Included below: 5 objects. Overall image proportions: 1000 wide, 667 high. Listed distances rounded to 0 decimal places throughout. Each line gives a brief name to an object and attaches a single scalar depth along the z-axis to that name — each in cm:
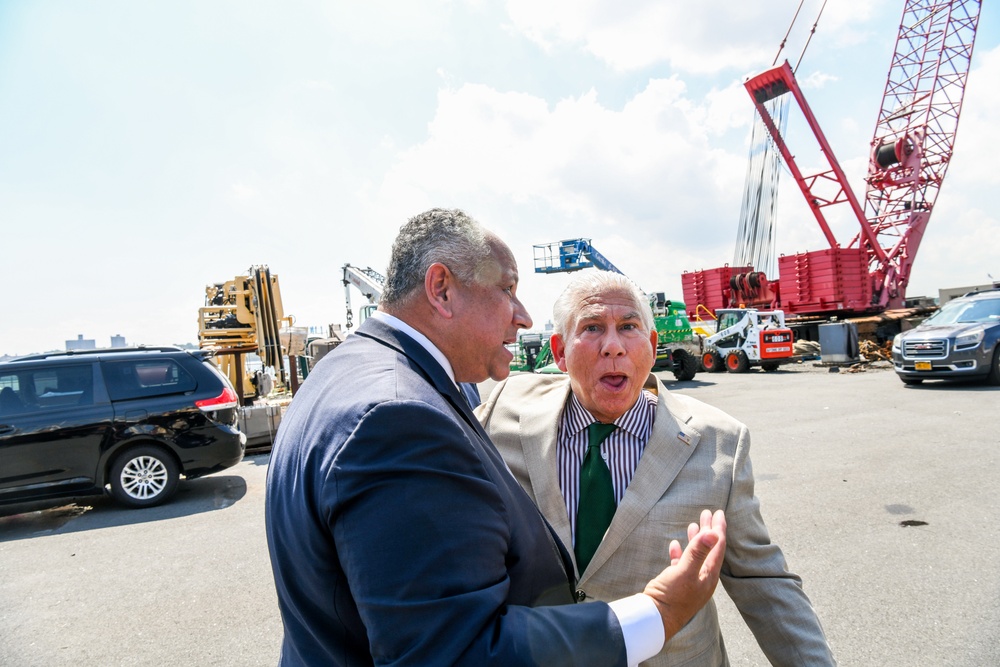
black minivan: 572
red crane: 2416
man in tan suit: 159
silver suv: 1091
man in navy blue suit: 82
